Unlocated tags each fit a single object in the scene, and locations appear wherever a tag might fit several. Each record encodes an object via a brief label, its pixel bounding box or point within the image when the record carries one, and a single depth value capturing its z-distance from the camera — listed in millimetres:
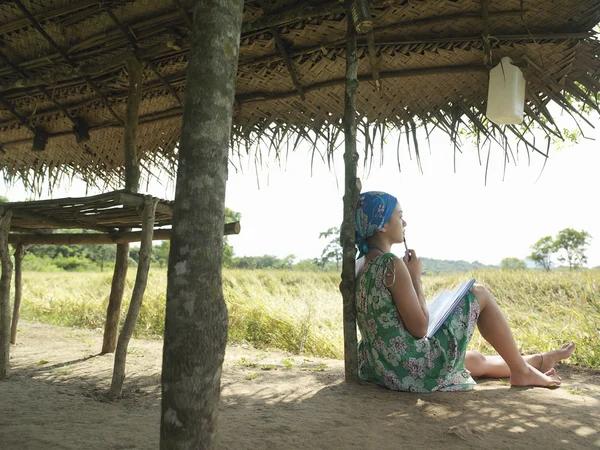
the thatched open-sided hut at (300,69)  2840
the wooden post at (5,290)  3139
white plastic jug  2912
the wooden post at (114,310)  4070
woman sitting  2518
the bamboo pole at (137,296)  2750
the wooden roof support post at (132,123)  3645
